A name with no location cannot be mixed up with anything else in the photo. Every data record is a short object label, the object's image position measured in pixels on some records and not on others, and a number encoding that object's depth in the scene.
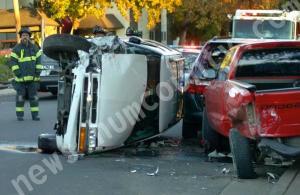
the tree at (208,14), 36.88
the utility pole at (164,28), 43.09
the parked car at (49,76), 18.89
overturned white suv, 8.60
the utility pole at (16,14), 28.06
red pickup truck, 6.87
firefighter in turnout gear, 13.51
